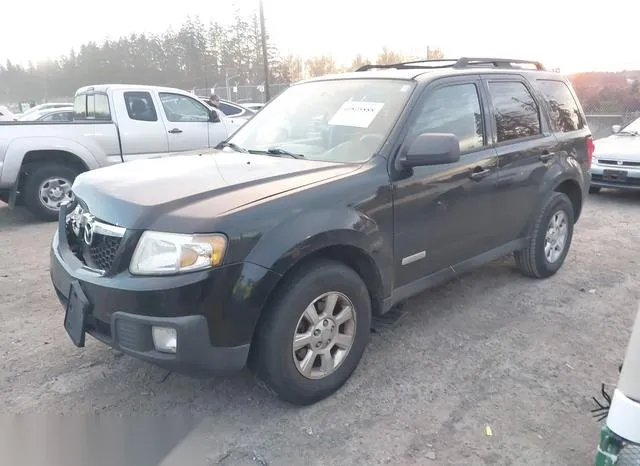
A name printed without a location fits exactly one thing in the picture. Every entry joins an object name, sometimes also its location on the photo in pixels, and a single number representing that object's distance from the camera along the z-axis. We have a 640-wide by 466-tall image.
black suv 2.65
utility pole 15.80
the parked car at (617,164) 8.38
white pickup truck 7.36
